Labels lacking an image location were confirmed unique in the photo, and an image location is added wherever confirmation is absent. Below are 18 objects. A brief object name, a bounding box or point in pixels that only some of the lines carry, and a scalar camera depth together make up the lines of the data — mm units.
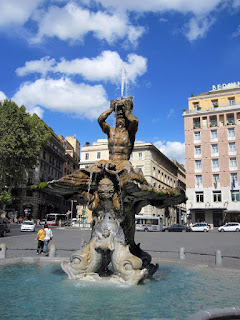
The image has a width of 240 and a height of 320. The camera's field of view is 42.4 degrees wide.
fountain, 6586
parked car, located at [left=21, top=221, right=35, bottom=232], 32750
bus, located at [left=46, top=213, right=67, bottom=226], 53325
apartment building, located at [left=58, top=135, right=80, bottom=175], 81562
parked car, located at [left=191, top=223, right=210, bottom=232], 42825
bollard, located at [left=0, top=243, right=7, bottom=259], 9961
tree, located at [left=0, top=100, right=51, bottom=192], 34031
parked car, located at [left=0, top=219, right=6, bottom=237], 24803
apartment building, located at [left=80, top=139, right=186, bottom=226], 60406
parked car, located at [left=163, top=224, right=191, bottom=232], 44062
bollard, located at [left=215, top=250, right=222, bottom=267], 9078
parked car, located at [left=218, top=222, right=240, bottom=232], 40688
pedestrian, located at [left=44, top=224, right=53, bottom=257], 12514
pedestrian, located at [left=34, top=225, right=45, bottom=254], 12602
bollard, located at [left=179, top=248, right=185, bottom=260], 10773
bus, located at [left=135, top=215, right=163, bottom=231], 44500
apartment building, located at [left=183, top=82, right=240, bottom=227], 48625
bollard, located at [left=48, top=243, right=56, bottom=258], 10683
